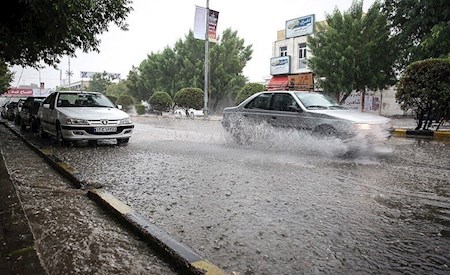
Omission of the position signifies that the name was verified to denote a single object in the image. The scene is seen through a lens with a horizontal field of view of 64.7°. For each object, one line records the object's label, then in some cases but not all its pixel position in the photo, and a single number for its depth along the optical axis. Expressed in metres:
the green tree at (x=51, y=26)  6.25
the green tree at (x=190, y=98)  34.44
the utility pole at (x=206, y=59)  25.13
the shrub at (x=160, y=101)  38.50
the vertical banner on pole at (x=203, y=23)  24.58
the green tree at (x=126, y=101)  48.34
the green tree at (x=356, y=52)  23.34
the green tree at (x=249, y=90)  31.46
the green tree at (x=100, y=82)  85.88
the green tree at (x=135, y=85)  55.53
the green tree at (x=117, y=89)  66.19
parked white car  9.05
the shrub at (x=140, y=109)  41.29
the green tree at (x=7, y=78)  33.78
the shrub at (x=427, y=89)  11.89
